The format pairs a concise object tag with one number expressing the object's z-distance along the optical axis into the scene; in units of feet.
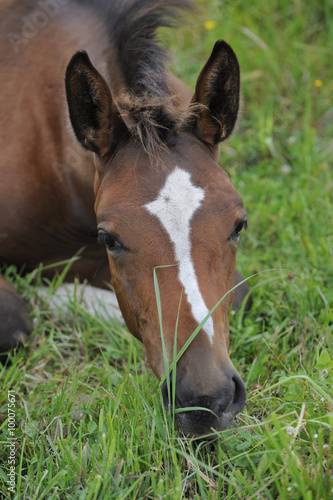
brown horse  15.15
